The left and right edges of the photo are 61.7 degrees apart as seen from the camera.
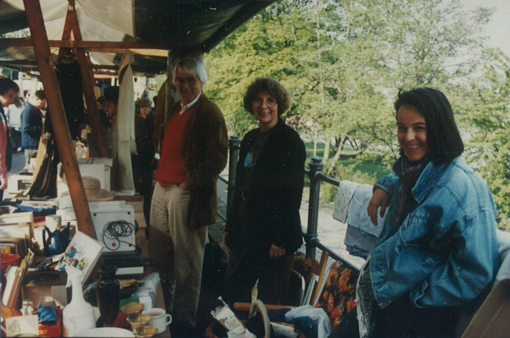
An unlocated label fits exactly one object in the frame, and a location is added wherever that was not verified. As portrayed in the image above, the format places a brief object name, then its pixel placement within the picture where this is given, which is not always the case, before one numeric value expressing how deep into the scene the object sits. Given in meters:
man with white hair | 2.98
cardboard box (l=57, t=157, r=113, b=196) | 3.26
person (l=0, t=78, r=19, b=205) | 4.17
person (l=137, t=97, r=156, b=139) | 7.45
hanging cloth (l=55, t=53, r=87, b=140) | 4.23
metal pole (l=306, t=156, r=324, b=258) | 3.09
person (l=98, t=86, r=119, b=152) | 5.22
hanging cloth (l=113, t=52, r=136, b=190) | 4.54
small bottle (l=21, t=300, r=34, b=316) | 1.47
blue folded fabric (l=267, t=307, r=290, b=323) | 2.49
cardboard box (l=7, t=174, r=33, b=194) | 5.25
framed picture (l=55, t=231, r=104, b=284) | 1.85
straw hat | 2.85
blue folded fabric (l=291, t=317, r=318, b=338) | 2.34
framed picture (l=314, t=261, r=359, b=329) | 2.37
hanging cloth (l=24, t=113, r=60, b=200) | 4.30
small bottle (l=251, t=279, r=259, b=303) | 3.21
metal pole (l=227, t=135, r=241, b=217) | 5.14
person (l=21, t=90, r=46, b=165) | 5.81
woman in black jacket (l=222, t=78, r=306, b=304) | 2.67
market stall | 1.79
